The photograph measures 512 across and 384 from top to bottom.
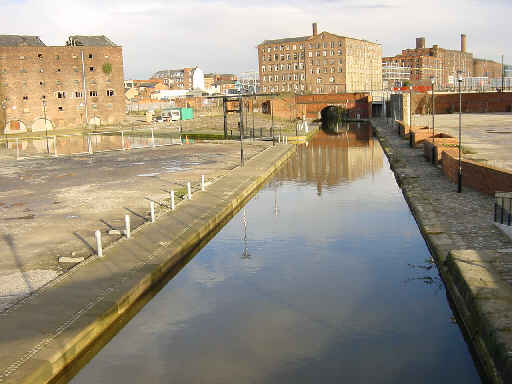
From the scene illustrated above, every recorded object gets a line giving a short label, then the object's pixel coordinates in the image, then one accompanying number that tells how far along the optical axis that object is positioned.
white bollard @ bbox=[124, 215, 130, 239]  17.37
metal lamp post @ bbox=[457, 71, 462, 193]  24.17
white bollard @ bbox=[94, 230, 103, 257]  15.29
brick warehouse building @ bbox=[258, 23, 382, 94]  136.00
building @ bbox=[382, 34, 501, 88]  189.50
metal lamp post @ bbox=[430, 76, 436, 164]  34.41
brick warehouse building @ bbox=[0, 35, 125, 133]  88.12
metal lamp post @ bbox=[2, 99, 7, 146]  86.46
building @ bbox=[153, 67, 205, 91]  194.25
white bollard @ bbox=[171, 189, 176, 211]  21.78
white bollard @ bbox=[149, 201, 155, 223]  19.66
